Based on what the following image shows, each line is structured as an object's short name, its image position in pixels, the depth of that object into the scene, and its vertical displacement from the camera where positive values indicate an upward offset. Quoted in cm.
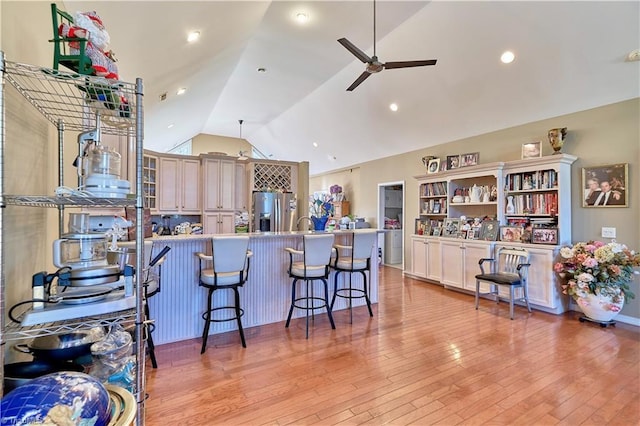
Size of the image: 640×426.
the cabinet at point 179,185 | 561 +56
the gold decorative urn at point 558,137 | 408 +104
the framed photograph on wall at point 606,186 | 370 +36
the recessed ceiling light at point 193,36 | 299 +179
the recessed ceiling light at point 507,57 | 386 +203
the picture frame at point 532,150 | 443 +95
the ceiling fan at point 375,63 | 300 +158
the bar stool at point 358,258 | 364 -55
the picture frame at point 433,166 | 593 +96
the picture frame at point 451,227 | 541 -24
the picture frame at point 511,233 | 450 -29
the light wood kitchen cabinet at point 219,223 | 596 -17
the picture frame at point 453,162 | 555 +97
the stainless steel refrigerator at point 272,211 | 638 +7
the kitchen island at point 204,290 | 303 -83
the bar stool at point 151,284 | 237 -60
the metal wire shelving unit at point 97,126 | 96 +37
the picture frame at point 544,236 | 407 -30
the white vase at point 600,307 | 354 -110
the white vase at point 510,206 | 468 +12
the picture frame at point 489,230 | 473 -26
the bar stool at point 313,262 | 328 -53
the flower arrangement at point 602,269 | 348 -65
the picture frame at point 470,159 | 531 +98
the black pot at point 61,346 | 113 -51
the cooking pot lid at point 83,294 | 111 -30
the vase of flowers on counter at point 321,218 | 407 -5
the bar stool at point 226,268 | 281 -51
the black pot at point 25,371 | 100 -55
